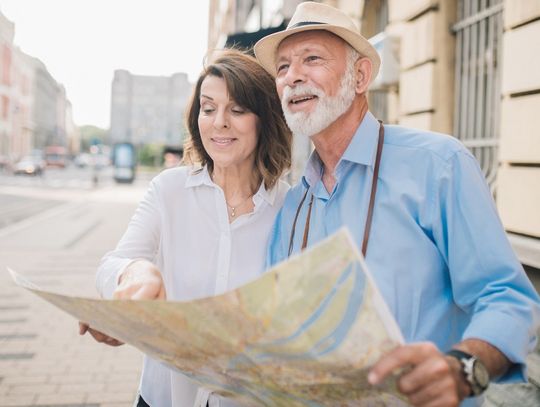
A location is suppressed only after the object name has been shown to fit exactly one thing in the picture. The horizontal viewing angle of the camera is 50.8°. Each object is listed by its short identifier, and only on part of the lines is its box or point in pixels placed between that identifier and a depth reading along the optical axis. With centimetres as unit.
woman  191
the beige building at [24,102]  5619
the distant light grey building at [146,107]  5622
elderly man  117
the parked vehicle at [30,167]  4031
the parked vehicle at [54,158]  5666
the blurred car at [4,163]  4481
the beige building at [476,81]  362
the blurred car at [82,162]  7056
